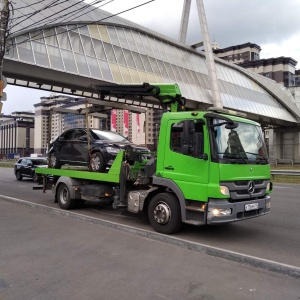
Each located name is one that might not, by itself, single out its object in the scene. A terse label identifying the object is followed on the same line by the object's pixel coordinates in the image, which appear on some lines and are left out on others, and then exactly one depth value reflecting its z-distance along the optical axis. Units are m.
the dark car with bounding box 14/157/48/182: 22.95
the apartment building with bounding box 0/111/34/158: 107.21
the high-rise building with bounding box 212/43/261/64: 130.00
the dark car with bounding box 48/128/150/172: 9.89
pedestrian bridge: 22.30
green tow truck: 6.73
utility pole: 13.17
